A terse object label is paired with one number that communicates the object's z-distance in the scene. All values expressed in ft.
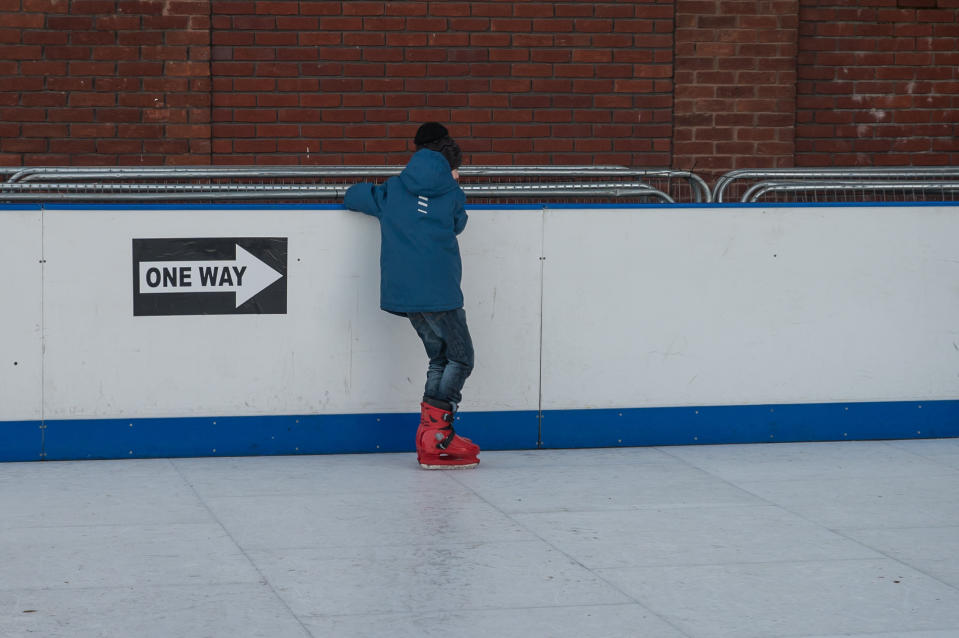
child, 43.55
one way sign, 45.37
